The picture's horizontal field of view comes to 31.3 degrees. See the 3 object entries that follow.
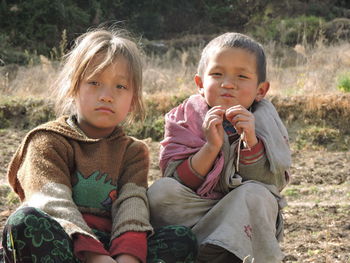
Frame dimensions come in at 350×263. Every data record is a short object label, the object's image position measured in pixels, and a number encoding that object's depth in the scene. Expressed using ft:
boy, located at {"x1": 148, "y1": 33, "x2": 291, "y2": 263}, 8.70
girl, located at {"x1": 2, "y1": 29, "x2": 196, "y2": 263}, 7.79
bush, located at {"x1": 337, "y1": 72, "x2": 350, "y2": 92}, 24.94
